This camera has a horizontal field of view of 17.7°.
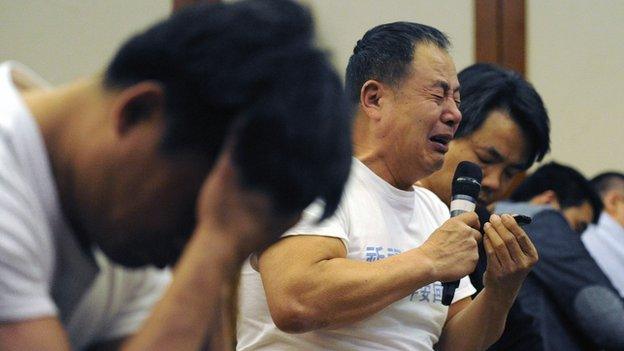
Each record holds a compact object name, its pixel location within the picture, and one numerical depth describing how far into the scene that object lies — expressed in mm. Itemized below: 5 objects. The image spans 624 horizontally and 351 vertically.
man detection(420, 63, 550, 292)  4545
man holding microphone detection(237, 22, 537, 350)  3411
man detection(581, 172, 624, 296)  7225
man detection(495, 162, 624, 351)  5710
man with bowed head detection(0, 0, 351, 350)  1815
